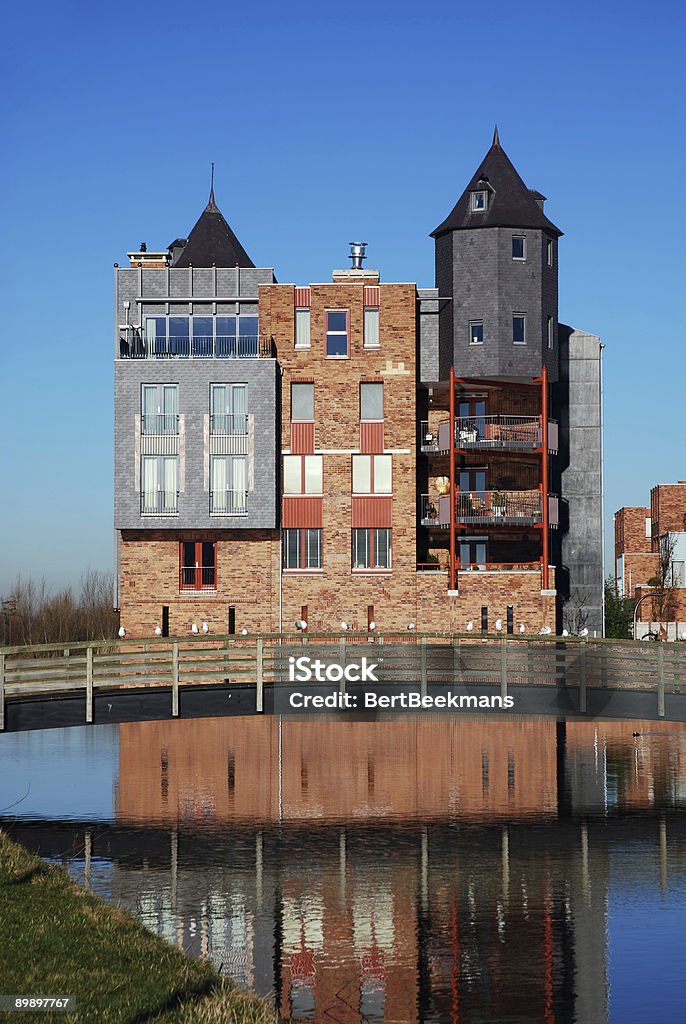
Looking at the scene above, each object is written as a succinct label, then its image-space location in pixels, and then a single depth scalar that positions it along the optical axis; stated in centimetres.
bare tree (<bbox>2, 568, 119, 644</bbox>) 10106
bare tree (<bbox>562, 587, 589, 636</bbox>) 7244
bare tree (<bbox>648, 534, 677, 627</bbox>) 10556
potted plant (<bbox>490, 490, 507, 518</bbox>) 6756
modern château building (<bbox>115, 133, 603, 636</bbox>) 6606
